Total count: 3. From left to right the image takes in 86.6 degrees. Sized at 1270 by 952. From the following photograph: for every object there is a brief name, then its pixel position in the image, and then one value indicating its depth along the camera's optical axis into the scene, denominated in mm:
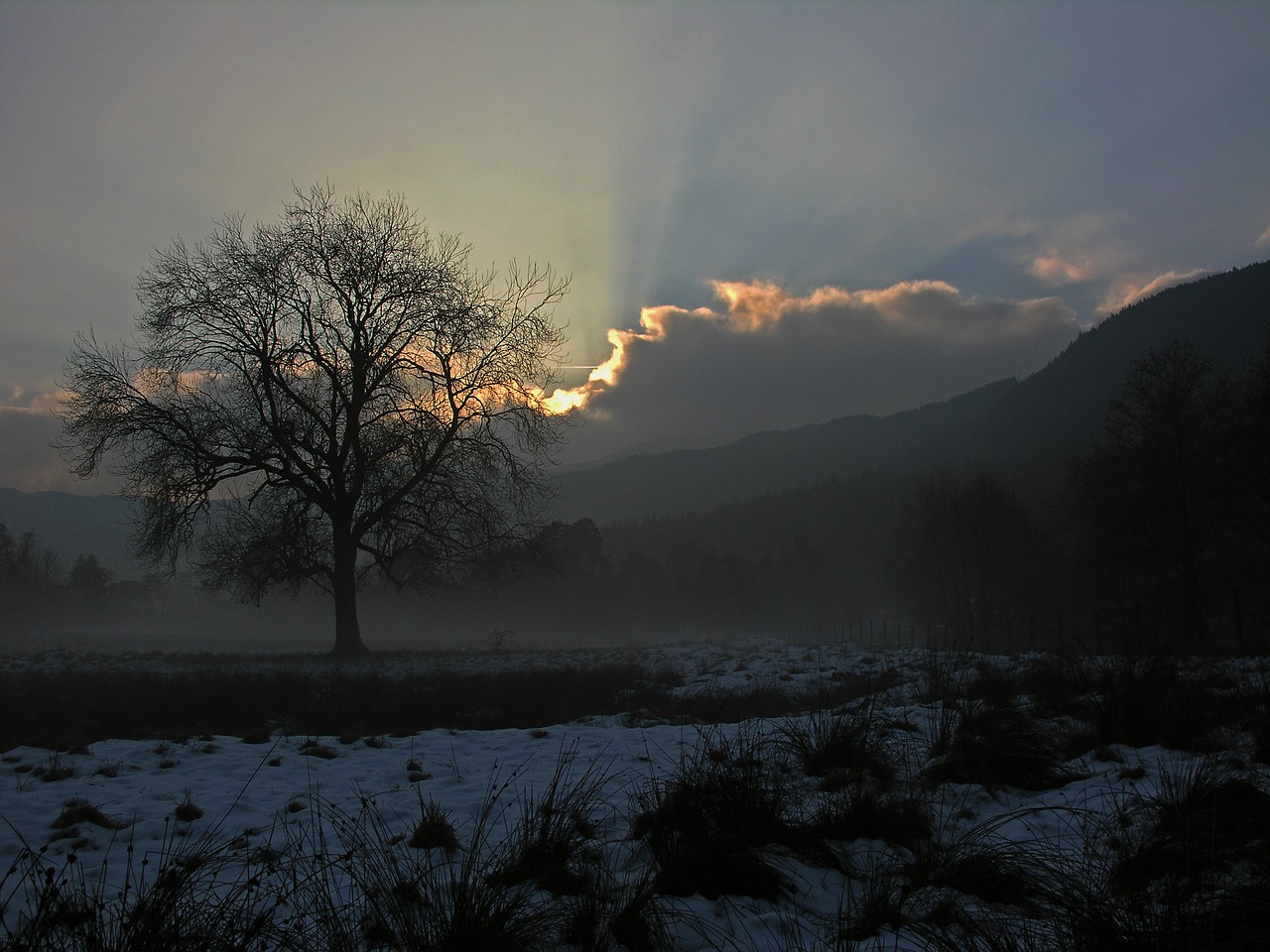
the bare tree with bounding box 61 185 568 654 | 18969
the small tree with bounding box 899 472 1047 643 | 48281
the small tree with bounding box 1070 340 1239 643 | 27389
